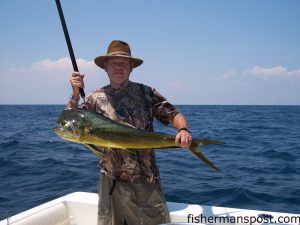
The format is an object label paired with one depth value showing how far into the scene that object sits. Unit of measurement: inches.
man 123.6
